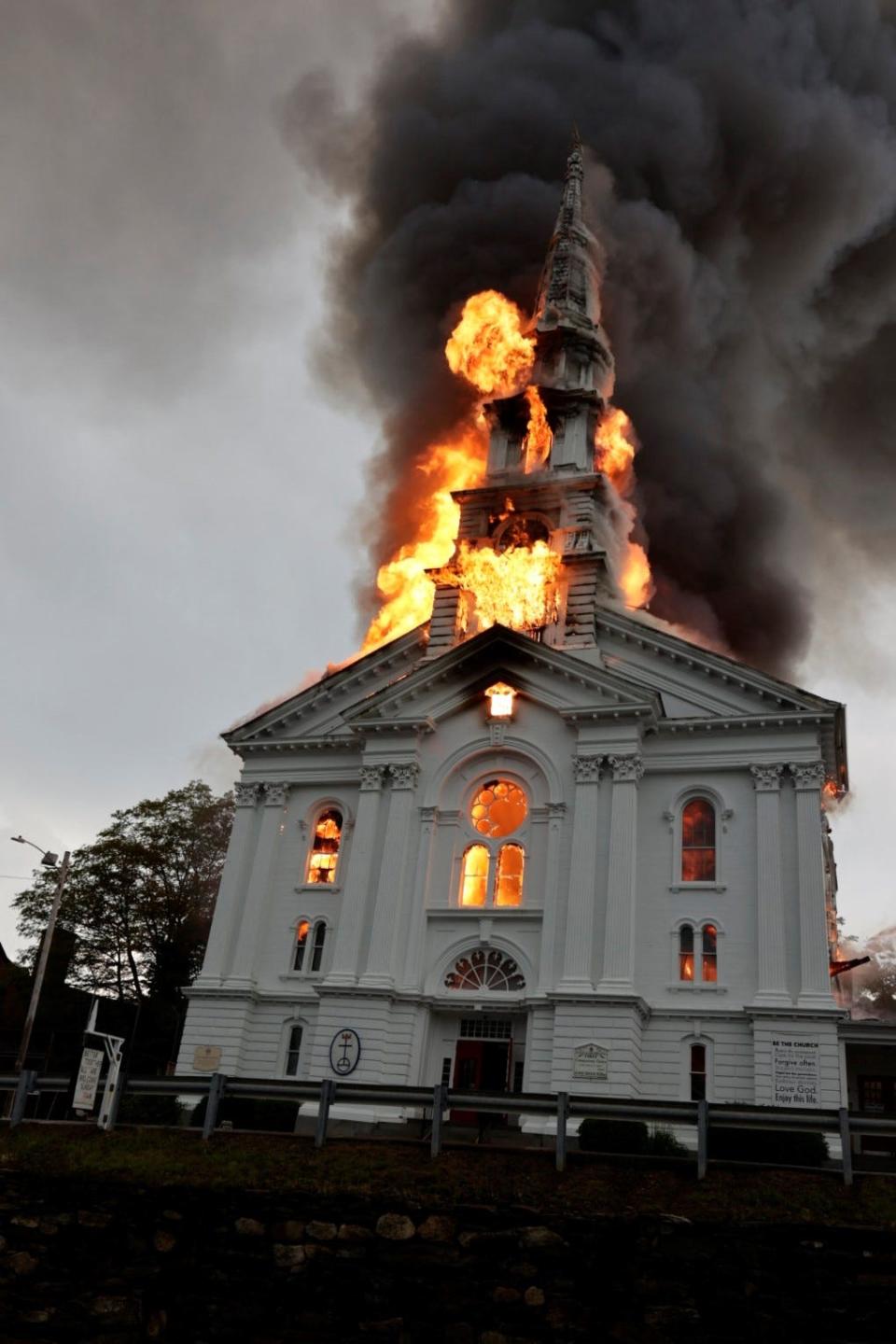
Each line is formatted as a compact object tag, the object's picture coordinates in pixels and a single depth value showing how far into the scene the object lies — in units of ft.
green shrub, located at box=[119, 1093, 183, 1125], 97.81
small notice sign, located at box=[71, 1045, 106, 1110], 73.58
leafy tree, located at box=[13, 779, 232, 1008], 170.30
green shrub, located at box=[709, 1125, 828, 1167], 81.41
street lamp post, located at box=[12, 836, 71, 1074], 113.50
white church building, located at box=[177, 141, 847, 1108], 100.07
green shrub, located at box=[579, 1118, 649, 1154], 84.23
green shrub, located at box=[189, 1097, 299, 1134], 94.48
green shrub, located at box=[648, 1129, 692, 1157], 85.07
